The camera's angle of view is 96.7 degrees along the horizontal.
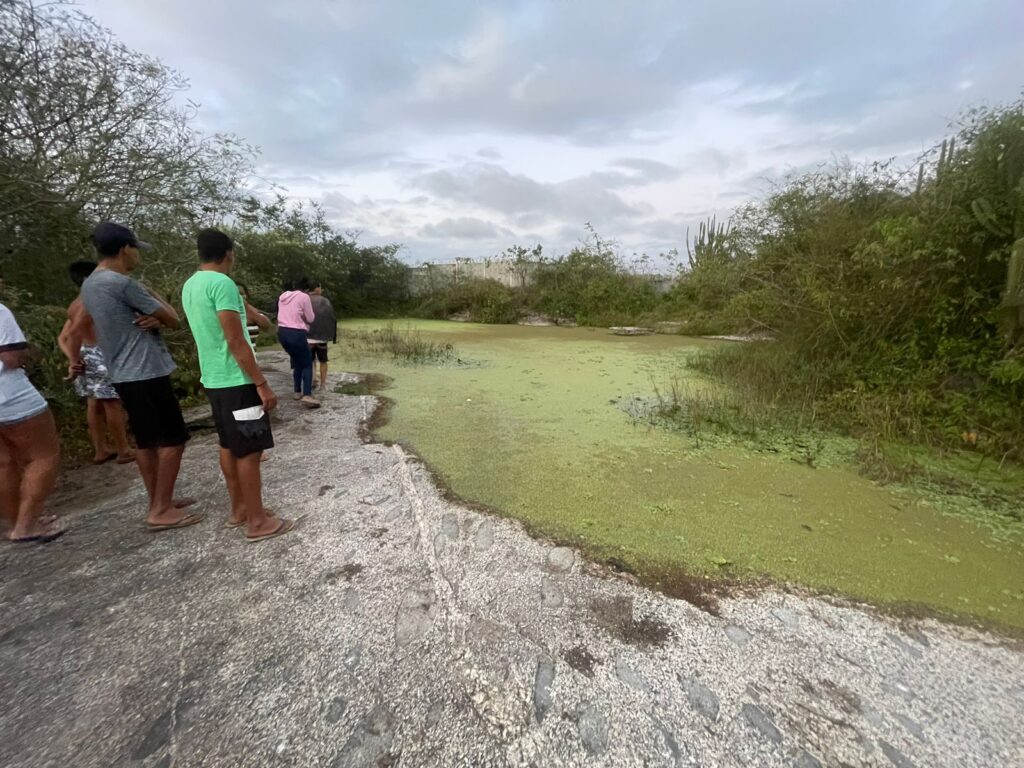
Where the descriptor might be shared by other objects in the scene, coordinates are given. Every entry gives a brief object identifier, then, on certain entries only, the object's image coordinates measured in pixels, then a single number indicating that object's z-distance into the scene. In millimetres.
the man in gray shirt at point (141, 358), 1876
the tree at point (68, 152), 2822
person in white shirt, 1864
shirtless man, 2535
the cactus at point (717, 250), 6391
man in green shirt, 1752
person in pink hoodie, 4113
